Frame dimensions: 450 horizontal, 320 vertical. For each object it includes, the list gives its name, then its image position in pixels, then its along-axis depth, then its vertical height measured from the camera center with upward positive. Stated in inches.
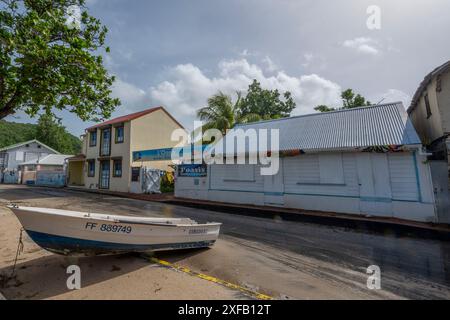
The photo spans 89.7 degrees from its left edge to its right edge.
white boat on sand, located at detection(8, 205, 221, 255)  169.6 -37.6
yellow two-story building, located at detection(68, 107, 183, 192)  824.9 +154.8
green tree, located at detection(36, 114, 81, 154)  2183.8 +493.1
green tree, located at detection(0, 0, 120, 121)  250.5 +144.9
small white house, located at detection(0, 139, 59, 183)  1339.7 +205.4
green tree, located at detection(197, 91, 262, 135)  849.2 +266.6
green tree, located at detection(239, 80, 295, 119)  1230.9 +433.3
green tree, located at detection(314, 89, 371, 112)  979.4 +357.2
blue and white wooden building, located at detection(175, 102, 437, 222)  368.8 +21.5
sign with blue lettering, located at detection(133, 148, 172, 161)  672.4 +92.3
